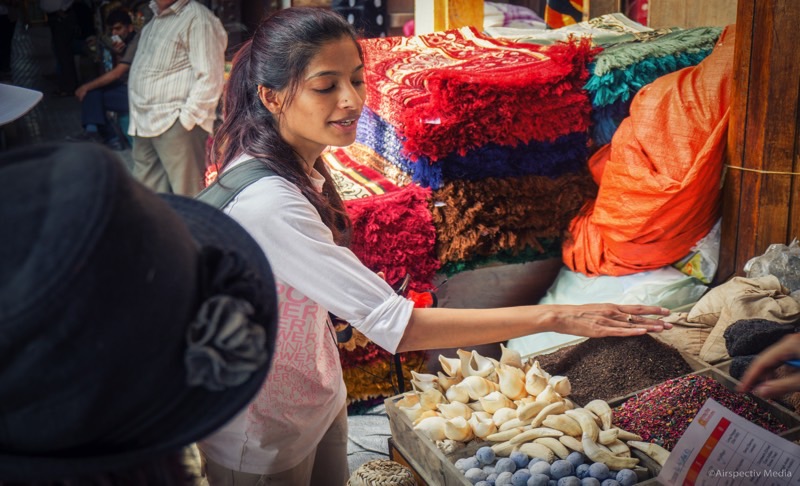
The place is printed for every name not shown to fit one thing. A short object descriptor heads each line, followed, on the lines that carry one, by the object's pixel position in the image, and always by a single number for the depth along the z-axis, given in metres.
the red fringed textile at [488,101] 2.67
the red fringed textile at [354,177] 3.02
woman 1.38
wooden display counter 1.67
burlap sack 2.13
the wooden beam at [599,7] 4.90
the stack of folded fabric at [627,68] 2.86
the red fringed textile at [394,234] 2.71
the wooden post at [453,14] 4.50
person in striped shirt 4.35
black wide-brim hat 0.63
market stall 1.80
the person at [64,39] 6.09
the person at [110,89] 5.34
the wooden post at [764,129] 2.39
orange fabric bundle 2.60
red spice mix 1.77
